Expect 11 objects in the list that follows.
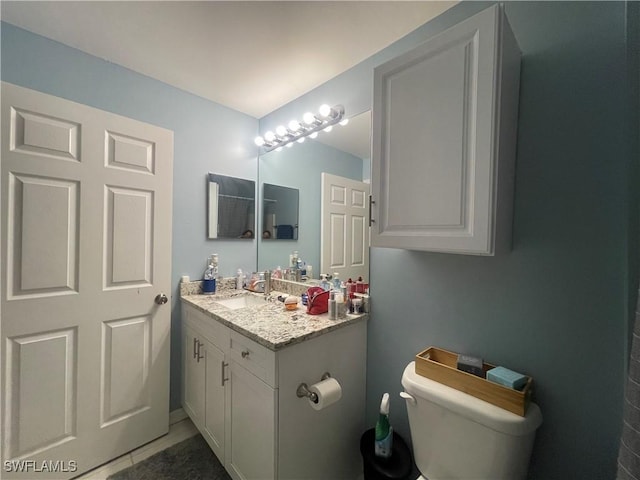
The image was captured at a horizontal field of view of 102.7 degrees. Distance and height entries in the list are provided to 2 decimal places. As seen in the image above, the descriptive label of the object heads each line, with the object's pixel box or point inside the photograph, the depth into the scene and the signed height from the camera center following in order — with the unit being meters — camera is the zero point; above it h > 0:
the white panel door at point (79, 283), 1.20 -0.26
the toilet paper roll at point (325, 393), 1.03 -0.62
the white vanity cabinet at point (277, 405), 1.03 -0.78
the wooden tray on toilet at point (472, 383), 0.82 -0.50
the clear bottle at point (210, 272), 1.89 -0.26
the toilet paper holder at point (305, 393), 1.05 -0.64
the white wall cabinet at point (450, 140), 0.80 +0.36
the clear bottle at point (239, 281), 2.02 -0.34
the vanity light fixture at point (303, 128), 1.58 +0.77
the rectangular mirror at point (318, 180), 1.48 +0.40
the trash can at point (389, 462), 1.06 -0.97
